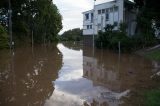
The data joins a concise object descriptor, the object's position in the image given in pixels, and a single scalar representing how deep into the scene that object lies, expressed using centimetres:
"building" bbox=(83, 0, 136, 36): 2203
